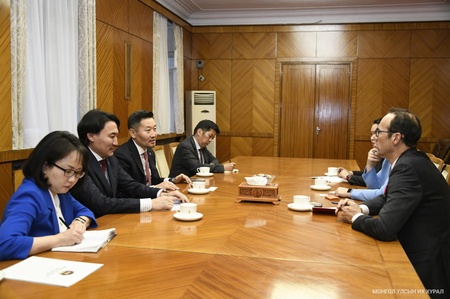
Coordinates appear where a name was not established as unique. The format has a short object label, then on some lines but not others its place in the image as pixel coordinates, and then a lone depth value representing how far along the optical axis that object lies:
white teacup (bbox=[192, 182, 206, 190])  3.18
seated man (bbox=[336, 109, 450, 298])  2.10
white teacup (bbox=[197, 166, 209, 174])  4.09
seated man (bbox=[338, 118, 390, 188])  3.52
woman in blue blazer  1.78
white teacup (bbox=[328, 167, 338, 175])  4.25
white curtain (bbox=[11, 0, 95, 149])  3.82
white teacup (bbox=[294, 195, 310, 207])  2.65
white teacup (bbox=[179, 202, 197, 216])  2.38
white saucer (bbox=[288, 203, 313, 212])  2.61
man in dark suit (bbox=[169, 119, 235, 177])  4.48
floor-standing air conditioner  8.33
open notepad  1.79
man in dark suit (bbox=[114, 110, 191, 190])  3.55
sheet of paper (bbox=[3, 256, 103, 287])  1.48
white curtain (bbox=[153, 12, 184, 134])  6.87
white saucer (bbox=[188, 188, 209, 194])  3.12
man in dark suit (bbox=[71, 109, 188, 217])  2.54
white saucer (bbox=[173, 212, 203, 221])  2.31
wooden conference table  1.43
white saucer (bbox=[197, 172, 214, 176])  4.08
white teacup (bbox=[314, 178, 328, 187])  3.45
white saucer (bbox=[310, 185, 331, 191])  3.40
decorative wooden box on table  2.85
